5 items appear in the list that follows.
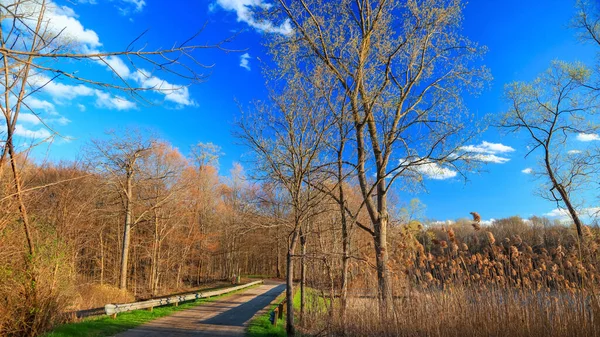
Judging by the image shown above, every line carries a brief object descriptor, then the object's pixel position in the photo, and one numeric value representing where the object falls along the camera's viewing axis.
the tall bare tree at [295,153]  8.65
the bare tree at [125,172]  20.06
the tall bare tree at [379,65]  9.98
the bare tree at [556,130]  18.00
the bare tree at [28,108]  2.30
